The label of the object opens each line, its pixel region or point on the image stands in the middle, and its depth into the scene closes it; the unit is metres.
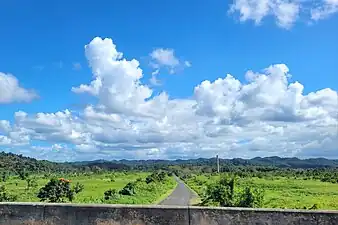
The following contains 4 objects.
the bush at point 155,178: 76.08
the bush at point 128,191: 50.00
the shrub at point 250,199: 27.52
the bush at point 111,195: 43.53
